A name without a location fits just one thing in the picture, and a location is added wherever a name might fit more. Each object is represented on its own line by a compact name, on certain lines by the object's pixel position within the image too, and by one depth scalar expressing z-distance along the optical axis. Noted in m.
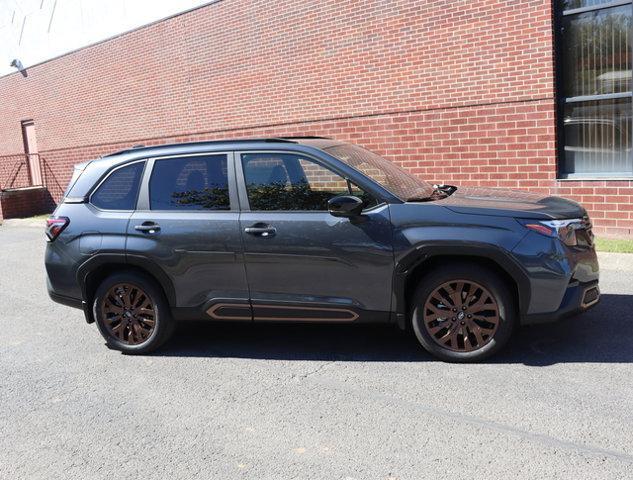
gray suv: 4.93
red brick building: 9.72
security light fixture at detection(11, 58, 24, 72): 21.31
